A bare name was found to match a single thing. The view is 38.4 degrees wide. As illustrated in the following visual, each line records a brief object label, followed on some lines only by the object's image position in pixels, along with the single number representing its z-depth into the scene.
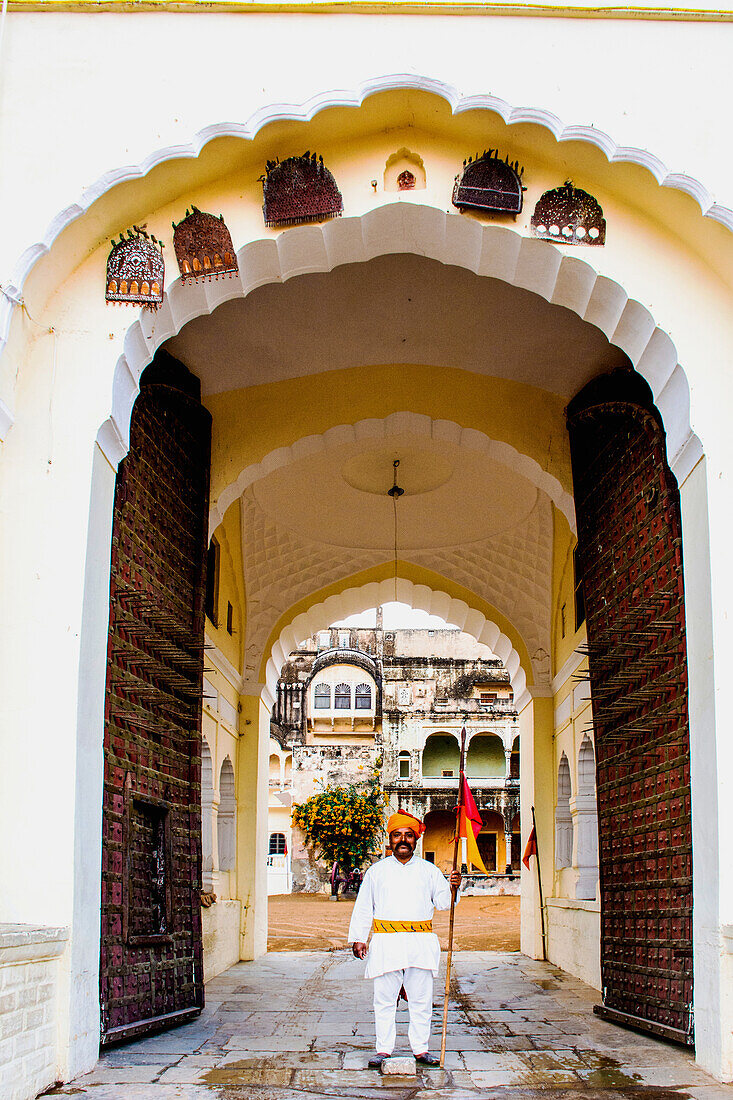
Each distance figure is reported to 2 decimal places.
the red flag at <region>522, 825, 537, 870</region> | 12.11
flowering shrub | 25.95
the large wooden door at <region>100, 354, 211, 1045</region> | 5.69
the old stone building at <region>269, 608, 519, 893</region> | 29.84
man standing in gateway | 5.34
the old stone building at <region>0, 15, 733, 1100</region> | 5.00
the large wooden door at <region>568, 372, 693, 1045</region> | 5.73
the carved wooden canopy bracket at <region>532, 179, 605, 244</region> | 5.70
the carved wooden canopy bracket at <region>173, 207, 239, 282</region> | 5.71
